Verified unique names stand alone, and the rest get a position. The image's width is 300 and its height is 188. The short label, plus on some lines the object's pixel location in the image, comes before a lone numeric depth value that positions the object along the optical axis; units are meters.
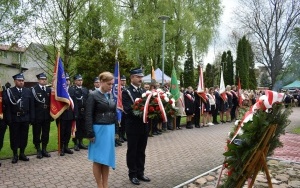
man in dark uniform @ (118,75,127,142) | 10.88
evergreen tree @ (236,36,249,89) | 48.06
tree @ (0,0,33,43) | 17.47
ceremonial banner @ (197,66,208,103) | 15.48
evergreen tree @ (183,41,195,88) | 40.68
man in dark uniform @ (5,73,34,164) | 7.71
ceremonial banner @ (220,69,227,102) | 17.24
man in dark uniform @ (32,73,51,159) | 8.29
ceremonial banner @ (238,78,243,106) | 18.55
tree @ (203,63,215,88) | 53.91
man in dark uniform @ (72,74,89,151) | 9.42
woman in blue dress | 4.98
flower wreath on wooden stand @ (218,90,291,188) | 4.25
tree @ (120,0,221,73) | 30.00
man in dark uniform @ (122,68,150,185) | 6.18
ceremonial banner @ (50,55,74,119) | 8.41
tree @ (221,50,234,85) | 51.06
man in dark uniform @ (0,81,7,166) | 7.53
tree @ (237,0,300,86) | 33.19
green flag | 15.25
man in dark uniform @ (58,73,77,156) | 8.79
